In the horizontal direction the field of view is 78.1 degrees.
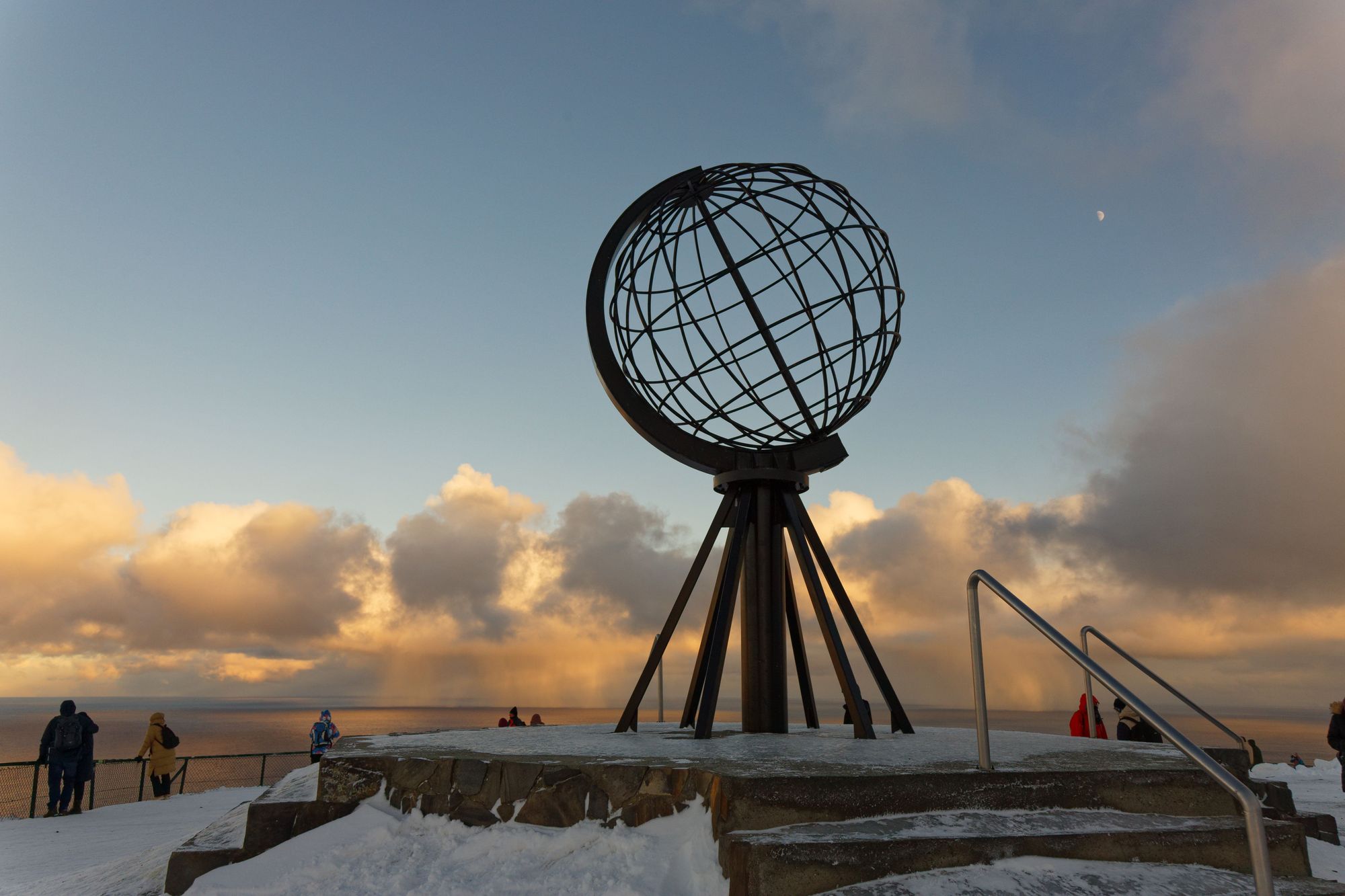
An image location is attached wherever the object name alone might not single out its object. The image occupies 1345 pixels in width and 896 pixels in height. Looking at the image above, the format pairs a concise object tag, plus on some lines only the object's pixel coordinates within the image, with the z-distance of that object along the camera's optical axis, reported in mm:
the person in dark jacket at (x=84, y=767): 9798
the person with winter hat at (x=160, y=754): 10773
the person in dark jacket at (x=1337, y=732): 9703
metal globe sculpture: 7402
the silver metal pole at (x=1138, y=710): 2850
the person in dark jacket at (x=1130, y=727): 8781
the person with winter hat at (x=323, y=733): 10721
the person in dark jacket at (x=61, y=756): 9578
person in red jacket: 9359
